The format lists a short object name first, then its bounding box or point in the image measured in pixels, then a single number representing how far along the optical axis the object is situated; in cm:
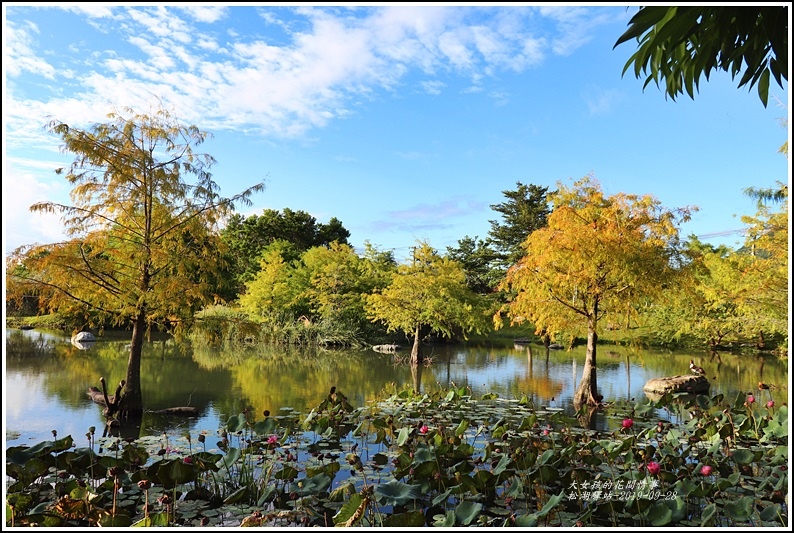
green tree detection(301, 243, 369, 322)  2011
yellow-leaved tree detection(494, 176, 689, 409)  805
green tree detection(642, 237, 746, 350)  1299
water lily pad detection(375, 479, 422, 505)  316
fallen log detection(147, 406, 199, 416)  738
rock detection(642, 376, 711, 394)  991
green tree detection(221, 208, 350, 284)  3209
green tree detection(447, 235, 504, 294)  2852
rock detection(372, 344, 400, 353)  1877
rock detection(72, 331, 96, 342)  1821
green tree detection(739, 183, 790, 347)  1019
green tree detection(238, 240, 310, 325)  2142
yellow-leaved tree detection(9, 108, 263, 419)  705
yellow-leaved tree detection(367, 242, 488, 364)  1563
